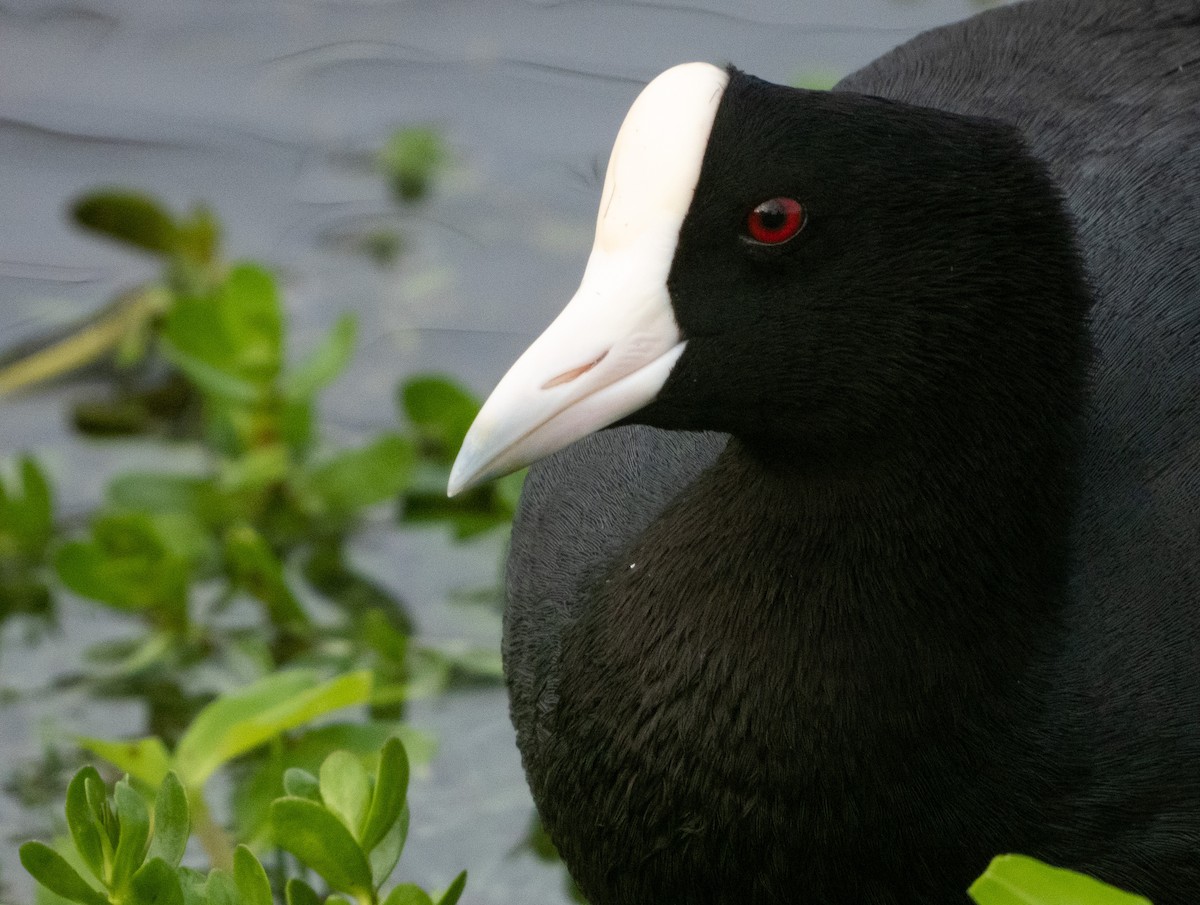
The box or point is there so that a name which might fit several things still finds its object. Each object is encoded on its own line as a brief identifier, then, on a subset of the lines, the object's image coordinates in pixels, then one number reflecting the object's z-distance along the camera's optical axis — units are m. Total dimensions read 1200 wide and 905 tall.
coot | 3.94
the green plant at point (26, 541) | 6.62
